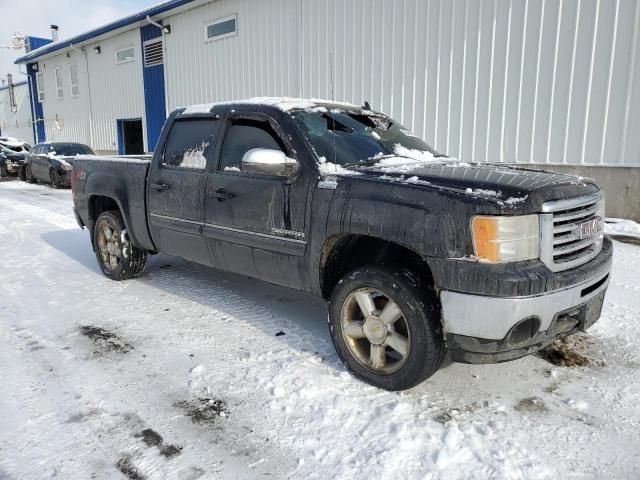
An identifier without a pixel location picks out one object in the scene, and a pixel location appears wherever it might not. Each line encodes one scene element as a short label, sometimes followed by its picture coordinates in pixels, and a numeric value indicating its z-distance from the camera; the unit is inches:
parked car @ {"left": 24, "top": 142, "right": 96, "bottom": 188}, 612.1
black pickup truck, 104.4
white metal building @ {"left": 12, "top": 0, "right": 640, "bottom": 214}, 305.6
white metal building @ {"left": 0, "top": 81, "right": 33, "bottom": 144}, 1207.6
